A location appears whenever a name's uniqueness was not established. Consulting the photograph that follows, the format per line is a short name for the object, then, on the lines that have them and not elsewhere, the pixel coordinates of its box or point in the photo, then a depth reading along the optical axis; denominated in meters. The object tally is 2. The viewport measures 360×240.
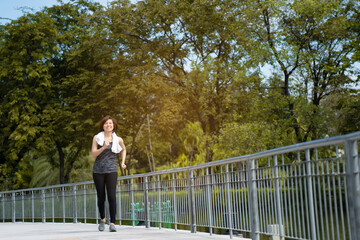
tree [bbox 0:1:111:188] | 31.50
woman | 9.52
